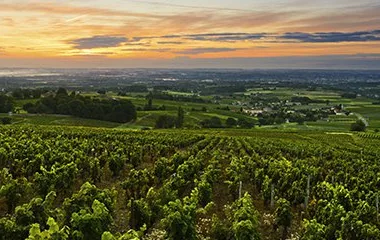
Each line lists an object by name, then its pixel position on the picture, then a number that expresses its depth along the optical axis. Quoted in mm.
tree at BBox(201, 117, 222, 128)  115188
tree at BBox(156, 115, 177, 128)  112062
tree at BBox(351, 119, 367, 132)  110481
